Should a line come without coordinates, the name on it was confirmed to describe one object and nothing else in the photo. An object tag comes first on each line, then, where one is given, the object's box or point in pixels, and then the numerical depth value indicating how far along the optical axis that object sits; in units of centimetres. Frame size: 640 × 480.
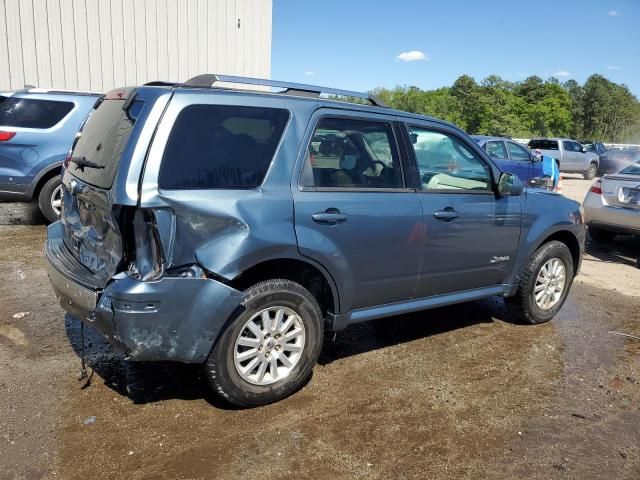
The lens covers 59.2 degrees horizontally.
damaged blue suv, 300
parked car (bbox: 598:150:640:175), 2547
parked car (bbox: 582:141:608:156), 3130
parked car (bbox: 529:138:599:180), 2514
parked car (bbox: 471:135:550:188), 1437
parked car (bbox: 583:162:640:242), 799
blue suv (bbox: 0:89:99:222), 781
